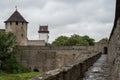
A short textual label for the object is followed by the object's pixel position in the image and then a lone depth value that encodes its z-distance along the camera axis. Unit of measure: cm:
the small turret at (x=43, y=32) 6448
